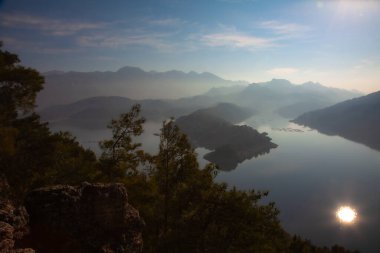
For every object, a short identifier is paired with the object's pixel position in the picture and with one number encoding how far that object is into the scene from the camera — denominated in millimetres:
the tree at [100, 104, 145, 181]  35594
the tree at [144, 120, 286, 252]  21391
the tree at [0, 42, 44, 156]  39250
